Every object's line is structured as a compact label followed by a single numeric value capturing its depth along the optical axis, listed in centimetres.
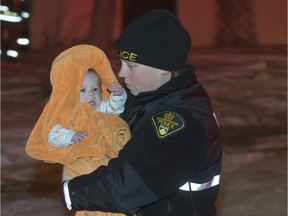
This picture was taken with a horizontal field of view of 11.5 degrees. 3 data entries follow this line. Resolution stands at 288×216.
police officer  481
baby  586
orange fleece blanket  552
